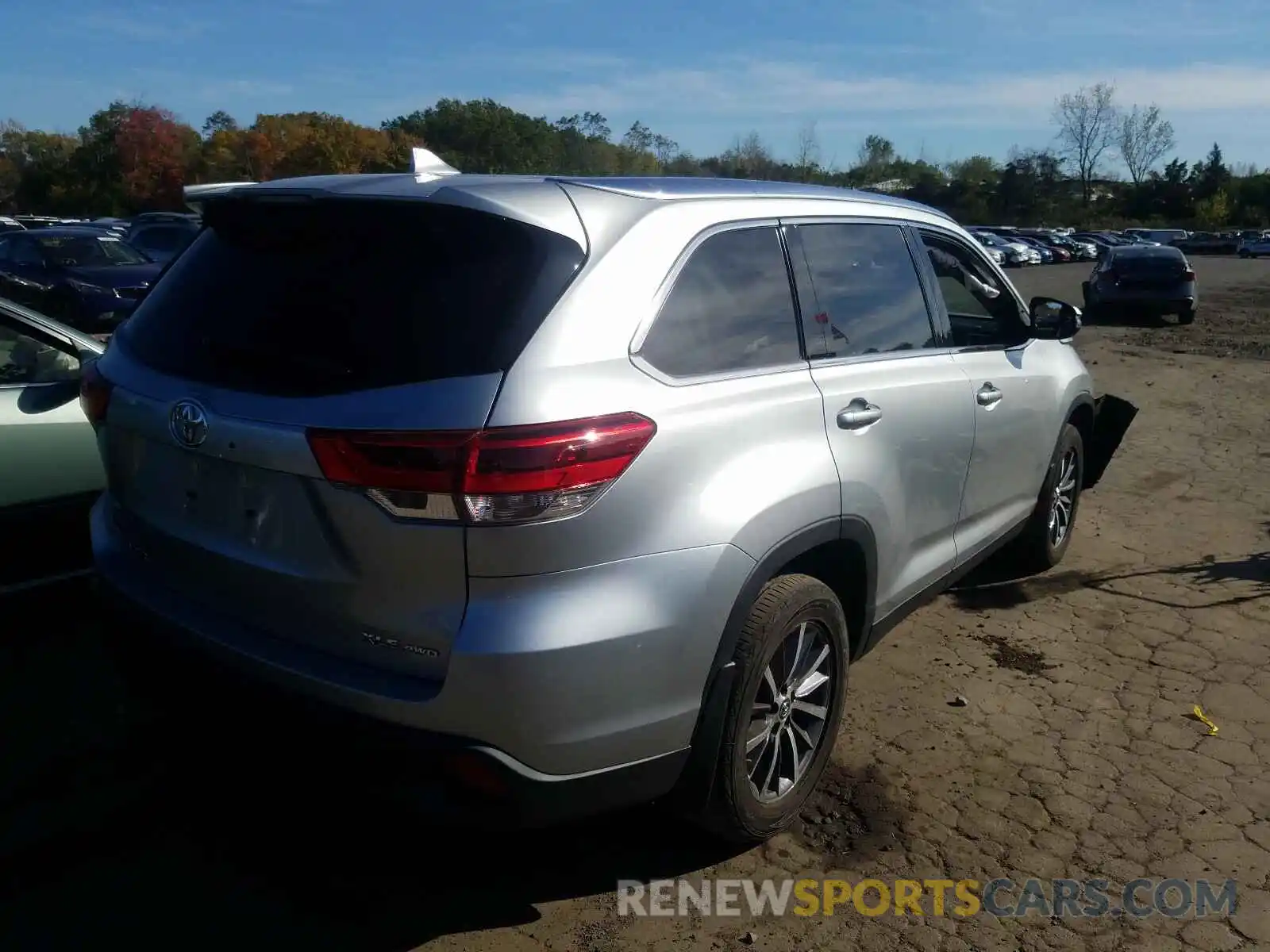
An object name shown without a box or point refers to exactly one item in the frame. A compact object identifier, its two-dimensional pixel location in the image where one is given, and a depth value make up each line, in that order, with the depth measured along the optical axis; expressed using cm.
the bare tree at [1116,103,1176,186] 11594
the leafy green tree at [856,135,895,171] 10606
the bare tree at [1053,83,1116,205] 11688
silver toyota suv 233
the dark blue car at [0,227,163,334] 1345
